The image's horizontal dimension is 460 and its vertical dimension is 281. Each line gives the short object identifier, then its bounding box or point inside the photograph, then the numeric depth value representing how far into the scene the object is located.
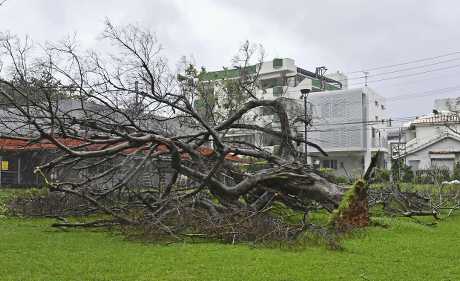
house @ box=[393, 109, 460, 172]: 45.78
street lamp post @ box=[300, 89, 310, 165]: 25.86
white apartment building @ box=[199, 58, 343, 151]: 49.79
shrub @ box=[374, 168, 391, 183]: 33.45
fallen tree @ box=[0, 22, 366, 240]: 10.01
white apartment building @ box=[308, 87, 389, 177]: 47.66
